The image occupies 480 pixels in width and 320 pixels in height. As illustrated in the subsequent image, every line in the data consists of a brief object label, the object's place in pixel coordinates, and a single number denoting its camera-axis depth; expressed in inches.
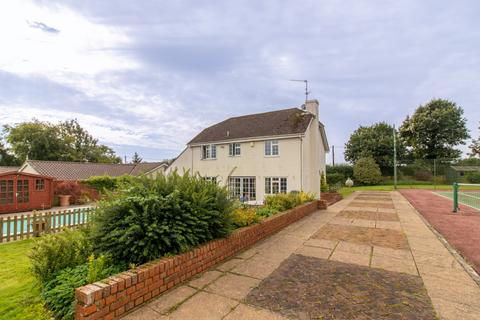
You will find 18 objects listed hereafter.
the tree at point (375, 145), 1457.9
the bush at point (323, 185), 797.9
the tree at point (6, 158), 1598.2
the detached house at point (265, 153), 644.7
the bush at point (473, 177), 1130.7
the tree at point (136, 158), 2677.2
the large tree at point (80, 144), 1625.2
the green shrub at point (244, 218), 224.8
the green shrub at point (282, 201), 346.1
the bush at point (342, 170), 1386.6
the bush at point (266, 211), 297.6
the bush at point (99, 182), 780.6
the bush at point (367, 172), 1302.9
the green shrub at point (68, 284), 112.1
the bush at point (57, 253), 134.6
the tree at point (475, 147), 1470.2
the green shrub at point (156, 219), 142.9
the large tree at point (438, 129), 1389.0
